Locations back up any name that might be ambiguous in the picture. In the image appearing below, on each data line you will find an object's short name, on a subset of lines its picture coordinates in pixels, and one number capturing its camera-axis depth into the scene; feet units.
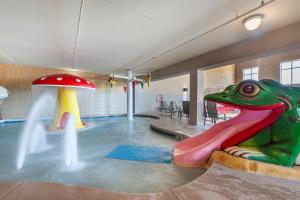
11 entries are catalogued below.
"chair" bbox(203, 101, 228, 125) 17.13
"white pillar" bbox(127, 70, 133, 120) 24.96
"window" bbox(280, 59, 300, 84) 37.24
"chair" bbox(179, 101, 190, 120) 19.57
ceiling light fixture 8.75
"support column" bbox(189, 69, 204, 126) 17.20
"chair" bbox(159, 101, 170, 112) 32.83
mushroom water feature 14.21
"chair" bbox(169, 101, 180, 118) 27.49
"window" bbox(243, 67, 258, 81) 41.91
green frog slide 5.08
